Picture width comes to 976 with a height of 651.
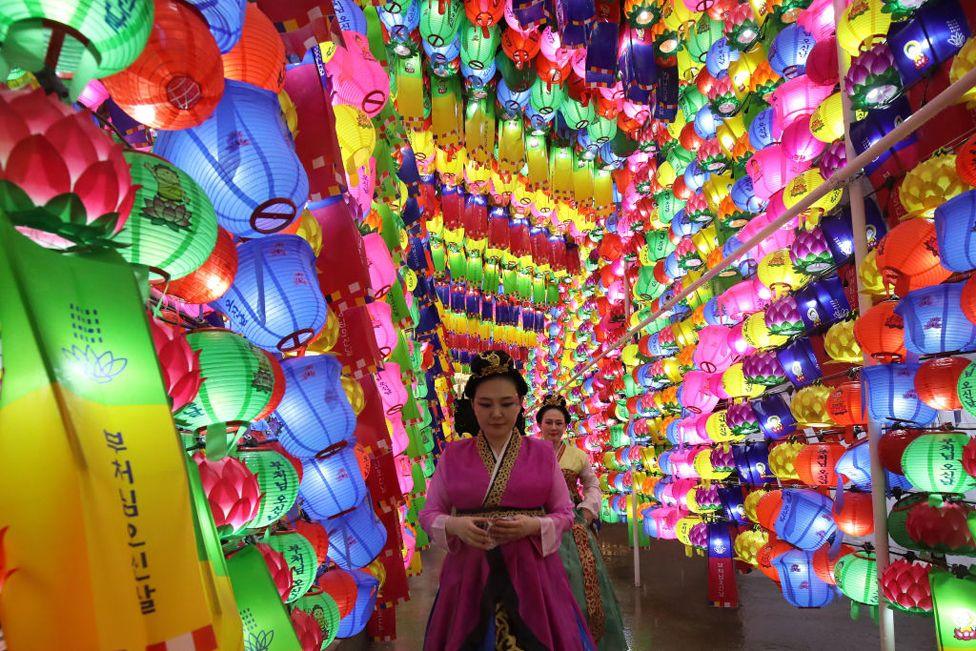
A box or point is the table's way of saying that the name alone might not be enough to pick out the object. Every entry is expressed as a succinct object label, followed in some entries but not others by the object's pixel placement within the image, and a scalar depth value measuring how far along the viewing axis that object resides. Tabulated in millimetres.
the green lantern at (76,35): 1095
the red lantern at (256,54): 2002
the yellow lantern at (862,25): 3066
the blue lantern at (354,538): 3104
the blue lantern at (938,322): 2670
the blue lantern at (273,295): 2232
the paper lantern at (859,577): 3406
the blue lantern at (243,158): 1925
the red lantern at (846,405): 3459
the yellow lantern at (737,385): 4789
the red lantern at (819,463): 3773
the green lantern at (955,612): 2602
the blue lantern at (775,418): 4682
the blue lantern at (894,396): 3035
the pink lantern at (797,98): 3949
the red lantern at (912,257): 2766
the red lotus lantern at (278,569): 2172
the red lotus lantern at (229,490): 1781
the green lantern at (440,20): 5016
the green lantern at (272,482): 2104
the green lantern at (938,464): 2764
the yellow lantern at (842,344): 3518
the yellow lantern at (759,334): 4398
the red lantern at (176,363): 1512
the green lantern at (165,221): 1471
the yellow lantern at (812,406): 3775
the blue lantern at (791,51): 3953
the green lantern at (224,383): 1819
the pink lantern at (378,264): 3848
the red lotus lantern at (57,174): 1034
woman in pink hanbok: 2072
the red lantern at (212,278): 1847
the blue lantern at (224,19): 1700
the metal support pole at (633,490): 6543
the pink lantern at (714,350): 5203
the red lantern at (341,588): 2986
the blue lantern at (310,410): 2496
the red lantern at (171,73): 1484
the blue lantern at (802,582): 4055
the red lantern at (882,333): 3064
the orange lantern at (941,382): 2707
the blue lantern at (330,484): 2768
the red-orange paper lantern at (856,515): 3438
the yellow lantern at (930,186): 2656
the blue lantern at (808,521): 3865
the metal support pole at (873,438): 3311
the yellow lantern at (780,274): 4148
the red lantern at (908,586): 2910
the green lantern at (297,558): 2367
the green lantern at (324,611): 2635
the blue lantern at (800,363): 4230
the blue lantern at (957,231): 2346
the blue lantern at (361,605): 3170
